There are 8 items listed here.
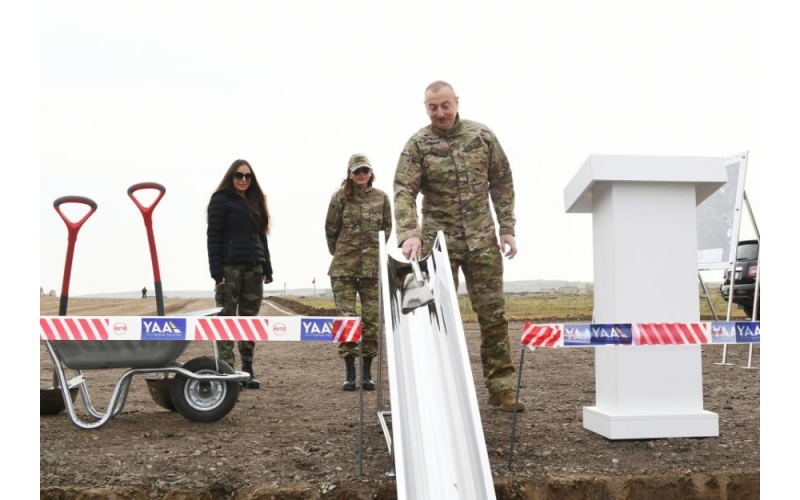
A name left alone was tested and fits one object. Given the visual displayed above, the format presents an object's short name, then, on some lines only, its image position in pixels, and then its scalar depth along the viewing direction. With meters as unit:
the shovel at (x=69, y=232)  4.77
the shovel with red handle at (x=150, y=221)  4.87
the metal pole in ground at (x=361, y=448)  3.59
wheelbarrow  4.77
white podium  4.27
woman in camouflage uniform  6.39
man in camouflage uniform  4.88
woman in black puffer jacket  6.18
